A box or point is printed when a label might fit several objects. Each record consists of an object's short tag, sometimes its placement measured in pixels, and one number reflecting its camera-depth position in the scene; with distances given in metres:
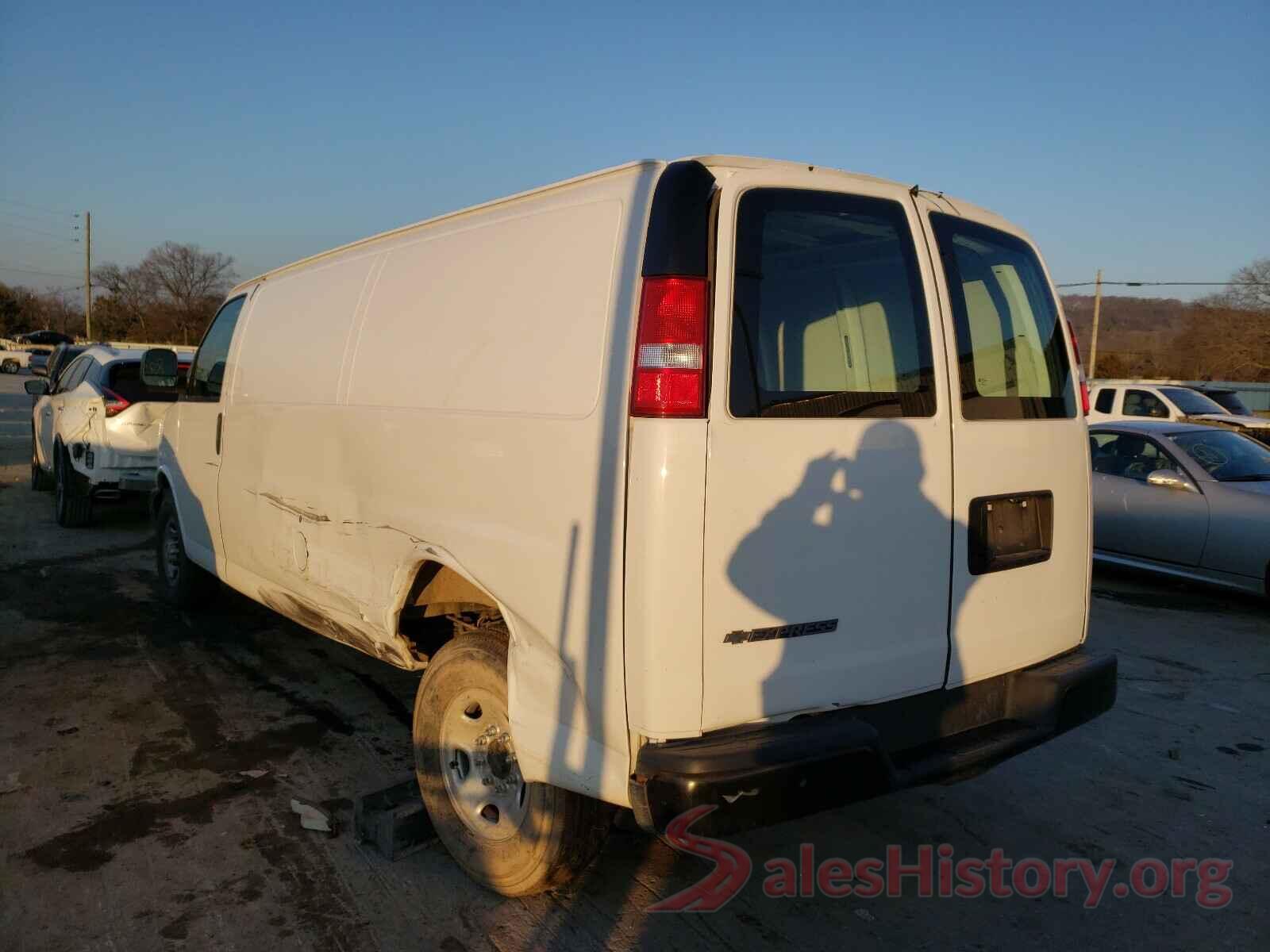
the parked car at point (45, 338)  53.44
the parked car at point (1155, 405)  15.27
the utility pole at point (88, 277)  62.16
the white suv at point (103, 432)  9.34
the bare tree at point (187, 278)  81.12
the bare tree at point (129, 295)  71.56
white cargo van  2.53
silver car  7.63
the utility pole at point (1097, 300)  41.62
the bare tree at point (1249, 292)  53.53
